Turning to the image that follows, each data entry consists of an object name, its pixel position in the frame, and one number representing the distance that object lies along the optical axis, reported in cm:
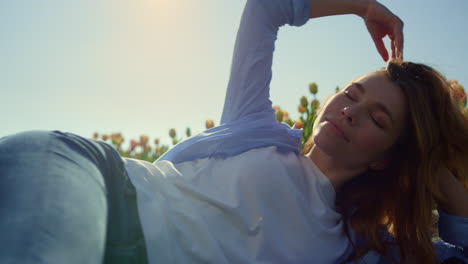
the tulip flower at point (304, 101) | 327
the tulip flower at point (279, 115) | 322
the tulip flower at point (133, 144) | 413
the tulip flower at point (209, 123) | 335
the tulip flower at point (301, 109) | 328
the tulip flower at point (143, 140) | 414
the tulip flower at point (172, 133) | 372
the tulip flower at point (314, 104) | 316
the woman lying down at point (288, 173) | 107
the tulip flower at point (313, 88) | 331
